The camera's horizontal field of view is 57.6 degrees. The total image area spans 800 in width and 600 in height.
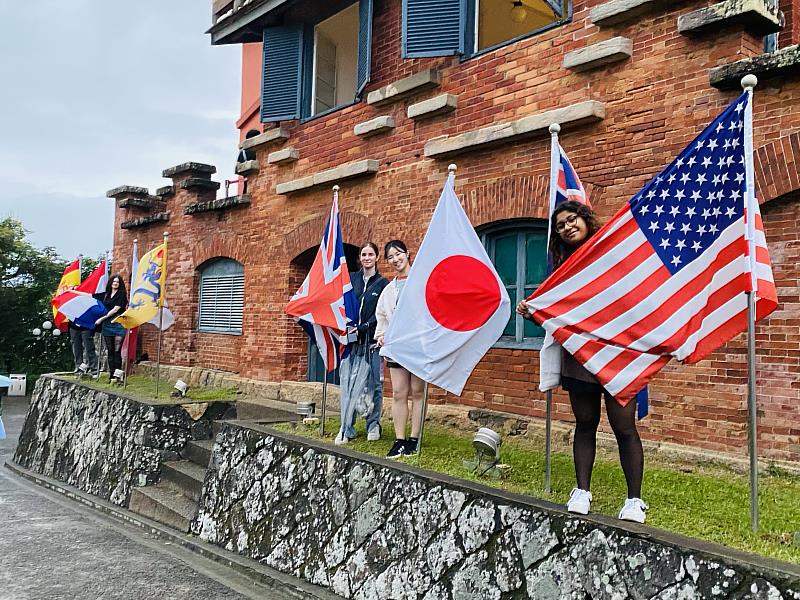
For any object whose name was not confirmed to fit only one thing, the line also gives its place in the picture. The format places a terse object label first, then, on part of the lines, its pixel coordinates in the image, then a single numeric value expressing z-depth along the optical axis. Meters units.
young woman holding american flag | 4.14
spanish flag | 14.66
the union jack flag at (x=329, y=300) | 6.97
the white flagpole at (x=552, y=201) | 4.88
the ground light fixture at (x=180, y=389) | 10.07
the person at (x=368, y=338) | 6.80
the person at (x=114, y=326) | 12.41
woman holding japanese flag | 6.15
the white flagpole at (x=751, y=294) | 3.78
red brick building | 5.57
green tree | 23.19
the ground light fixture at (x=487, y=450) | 5.27
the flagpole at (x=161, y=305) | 10.75
